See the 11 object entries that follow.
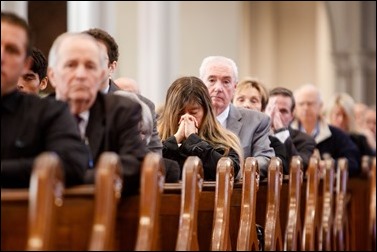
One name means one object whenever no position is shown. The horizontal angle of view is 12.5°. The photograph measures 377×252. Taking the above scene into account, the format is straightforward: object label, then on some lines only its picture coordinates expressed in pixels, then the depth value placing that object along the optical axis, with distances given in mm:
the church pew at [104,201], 6472
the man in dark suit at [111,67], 9683
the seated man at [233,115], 12193
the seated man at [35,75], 9908
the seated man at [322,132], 17412
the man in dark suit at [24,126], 6948
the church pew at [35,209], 6151
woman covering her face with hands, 10750
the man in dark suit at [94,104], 7294
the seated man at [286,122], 14667
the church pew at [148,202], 6963
